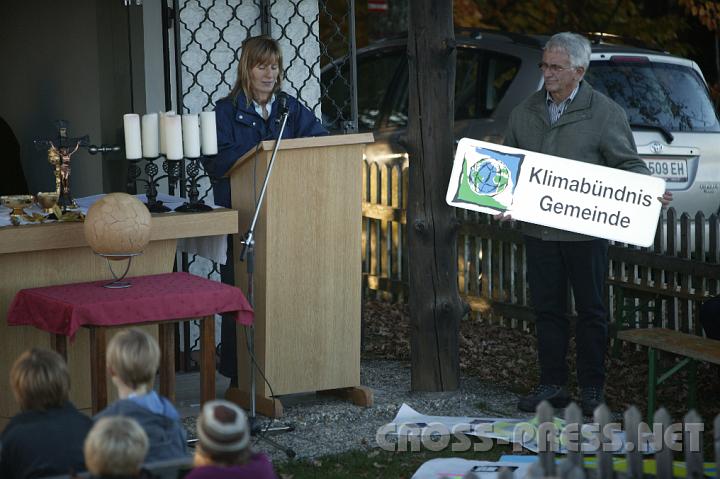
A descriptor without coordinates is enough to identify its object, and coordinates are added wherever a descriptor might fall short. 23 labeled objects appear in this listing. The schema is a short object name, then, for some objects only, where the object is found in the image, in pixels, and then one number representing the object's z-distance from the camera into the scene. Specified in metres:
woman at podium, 12.86
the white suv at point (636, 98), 17.12
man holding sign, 12.92
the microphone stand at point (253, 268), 11.69
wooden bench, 12.35
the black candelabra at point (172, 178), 12.71
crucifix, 12.56
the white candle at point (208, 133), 12.29
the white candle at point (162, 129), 12.24
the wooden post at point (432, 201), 13.59
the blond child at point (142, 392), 8.54
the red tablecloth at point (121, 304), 10.80
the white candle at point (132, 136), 12.09
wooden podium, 12.59
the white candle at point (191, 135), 12.23
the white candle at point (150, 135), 12.23
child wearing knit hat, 7.33
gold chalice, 12.34
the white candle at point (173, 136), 12.18
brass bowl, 12.07
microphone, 12.07
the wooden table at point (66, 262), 11.78
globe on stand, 11.29
